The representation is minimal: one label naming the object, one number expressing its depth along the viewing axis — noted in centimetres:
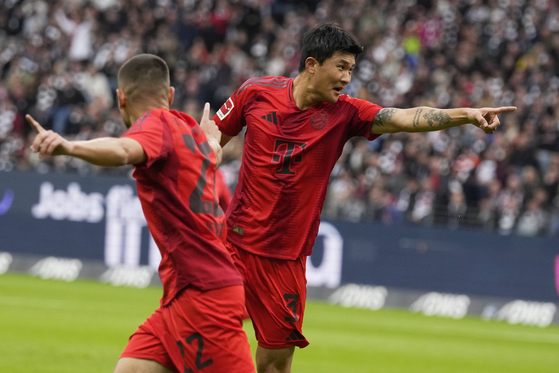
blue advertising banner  2922
